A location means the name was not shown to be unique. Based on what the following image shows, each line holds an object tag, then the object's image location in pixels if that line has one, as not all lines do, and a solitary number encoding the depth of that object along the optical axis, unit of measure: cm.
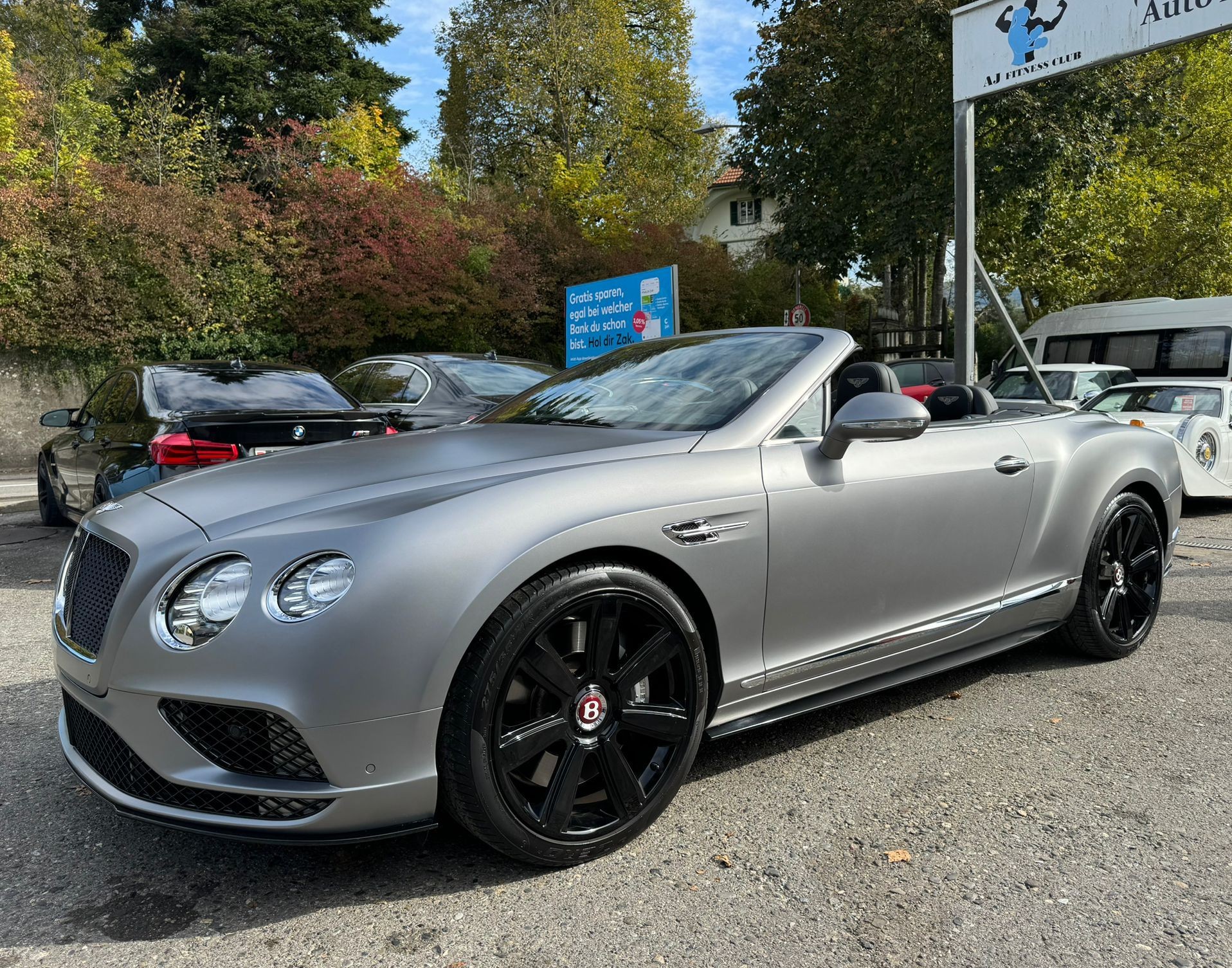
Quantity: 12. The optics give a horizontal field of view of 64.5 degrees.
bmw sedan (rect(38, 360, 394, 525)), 548
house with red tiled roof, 4838
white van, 1546
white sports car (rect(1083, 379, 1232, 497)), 881
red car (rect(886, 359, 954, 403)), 1905
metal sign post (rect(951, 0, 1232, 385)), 905
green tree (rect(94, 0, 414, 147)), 2924
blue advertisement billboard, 1203
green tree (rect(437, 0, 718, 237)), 3216
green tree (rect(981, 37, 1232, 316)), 2386
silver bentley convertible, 221
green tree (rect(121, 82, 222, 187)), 2014
